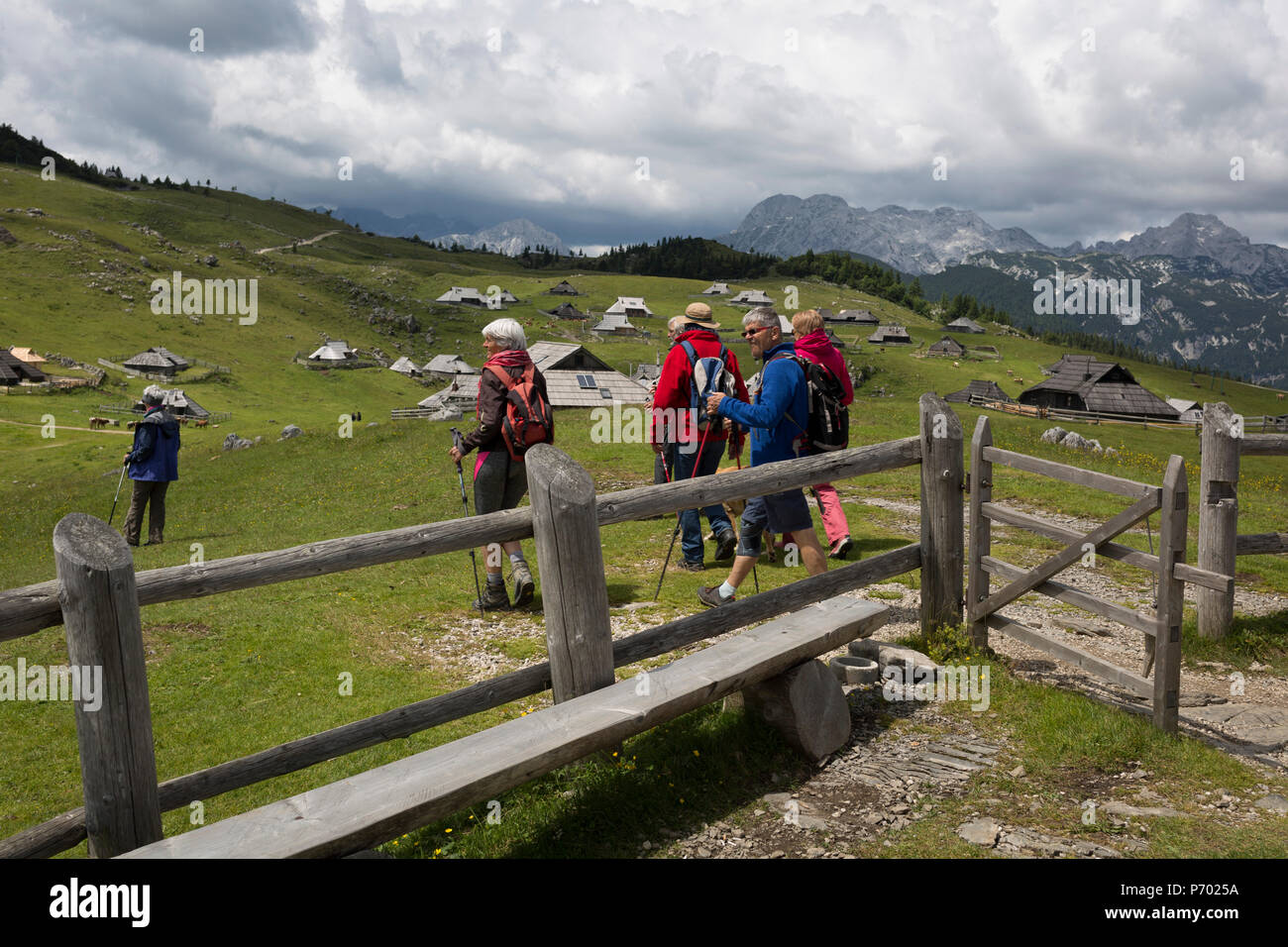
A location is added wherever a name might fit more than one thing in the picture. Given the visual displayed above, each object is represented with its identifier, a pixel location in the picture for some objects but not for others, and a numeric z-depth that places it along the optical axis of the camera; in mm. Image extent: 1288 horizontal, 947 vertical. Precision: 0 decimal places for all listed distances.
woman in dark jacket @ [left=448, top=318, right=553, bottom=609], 10586
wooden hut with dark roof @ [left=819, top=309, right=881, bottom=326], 153875
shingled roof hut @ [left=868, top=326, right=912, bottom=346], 134375
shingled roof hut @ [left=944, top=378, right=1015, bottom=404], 90944
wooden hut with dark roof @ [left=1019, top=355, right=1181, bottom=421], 87938
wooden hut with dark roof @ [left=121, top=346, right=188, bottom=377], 77312
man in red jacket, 11406
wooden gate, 6855
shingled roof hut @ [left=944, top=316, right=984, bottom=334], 157500
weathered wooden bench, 4320
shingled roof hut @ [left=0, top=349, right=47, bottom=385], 66062
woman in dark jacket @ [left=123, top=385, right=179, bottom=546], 17891
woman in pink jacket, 10906
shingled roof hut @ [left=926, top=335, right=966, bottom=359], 123125
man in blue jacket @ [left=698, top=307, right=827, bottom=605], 9305
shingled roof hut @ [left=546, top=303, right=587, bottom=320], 142875
